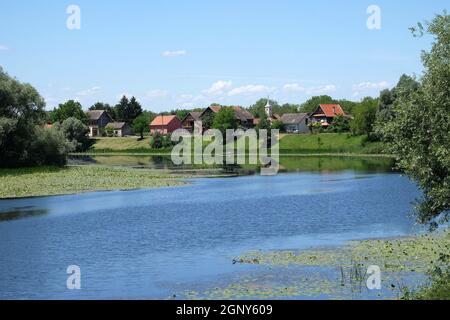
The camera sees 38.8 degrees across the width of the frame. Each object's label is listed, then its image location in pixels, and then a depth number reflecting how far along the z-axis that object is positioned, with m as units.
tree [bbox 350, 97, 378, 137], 124.81
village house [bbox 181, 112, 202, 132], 197.00
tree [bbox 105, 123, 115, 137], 191.75
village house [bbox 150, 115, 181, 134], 197.24
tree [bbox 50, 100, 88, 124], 180.38
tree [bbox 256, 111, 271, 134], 153.75
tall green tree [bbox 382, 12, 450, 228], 24.03
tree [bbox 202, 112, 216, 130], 175.76
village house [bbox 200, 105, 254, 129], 182.65
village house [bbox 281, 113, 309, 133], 181.75
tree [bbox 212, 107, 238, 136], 158.49
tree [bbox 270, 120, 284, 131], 160.70
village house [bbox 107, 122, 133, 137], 198.12
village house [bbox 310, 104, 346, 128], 182.88
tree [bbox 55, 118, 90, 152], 147.00
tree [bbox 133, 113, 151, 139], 181.75
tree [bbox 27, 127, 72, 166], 83.59
